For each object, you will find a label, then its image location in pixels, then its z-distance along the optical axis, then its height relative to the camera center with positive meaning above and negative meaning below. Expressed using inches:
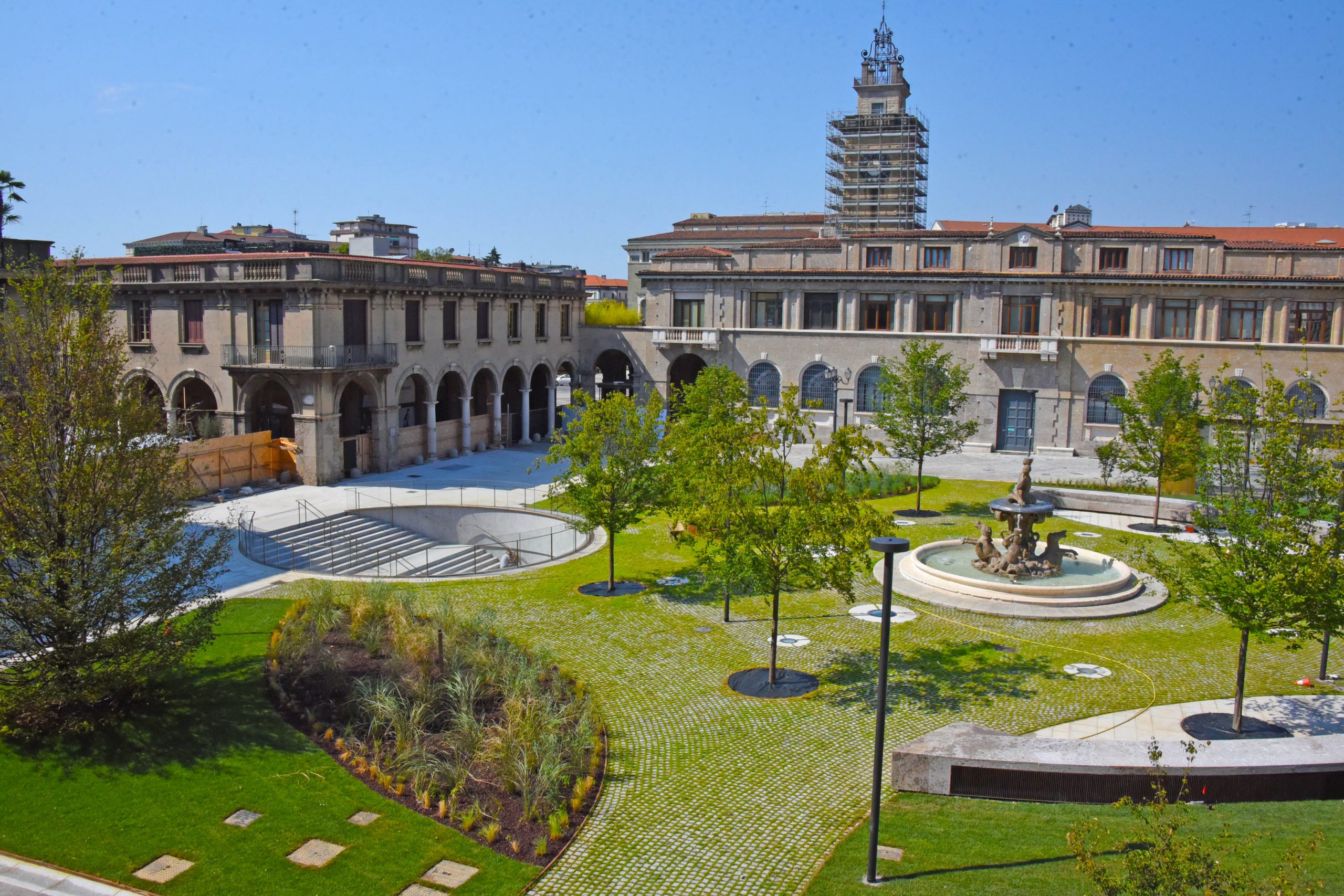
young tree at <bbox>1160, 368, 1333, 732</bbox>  641.0 -118.4
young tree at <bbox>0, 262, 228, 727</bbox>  633.6 -130.4
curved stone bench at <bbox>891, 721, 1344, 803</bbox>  545.6 -228.9
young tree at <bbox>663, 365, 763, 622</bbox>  763.4 -120.4
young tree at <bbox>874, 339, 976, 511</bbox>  1391.5 -92.6
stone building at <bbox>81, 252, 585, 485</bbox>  1498.5 -36.9
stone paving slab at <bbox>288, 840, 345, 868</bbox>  515.5 -269.2
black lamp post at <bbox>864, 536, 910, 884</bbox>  474.6 -161.3
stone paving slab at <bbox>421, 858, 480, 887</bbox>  496.7 -267.2
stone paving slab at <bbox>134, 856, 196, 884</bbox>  504.7 -273.1
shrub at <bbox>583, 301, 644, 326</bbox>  2348.7 +41.1
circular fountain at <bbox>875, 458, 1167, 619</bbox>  952.9 -228.3
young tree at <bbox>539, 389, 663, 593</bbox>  1000.9 -128.9
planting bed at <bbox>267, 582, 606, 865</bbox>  566.9 -253.2
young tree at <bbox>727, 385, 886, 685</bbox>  731.4 -131.7
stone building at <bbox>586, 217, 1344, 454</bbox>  1861.5 +62.8
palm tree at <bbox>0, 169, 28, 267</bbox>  1411.2 +165.8
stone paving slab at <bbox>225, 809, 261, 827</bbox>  552.4 -268.8
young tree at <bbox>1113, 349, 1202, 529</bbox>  1296.8 -100.0
